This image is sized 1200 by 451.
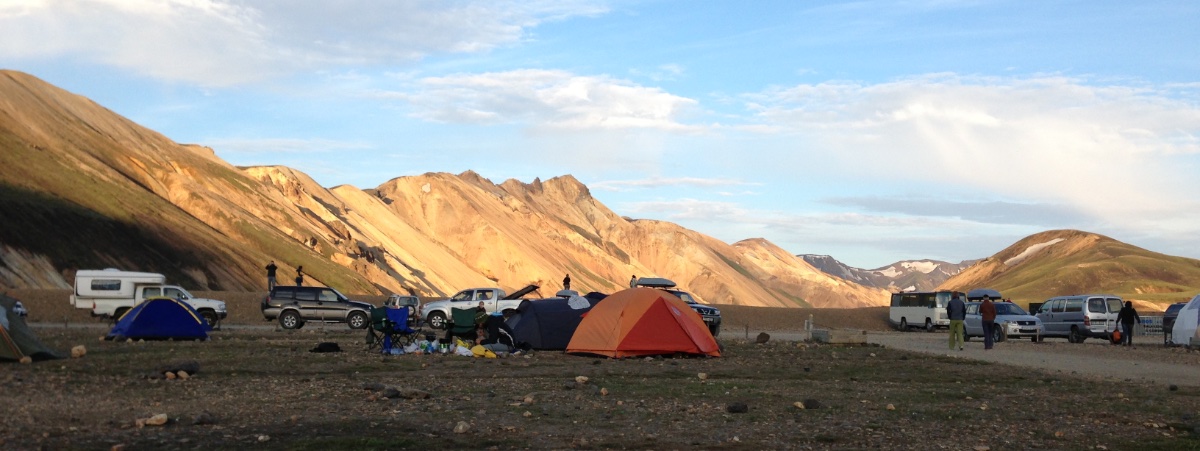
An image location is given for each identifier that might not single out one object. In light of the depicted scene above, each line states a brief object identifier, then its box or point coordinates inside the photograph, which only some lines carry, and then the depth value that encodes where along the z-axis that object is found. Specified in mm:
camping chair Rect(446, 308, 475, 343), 25828
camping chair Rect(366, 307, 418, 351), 23484
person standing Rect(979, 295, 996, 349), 29641
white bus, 50406
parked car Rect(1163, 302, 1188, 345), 36531
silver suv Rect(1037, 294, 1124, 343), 36344
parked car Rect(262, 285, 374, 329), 37062
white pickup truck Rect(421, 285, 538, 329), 38625
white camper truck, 36250
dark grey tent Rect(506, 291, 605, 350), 25125
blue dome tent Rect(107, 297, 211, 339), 26000
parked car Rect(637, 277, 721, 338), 36719
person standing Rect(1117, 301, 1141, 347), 34188
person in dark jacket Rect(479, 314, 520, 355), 24891
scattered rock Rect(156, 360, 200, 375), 16562
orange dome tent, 23141
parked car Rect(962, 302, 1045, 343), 36375
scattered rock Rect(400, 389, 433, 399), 14078
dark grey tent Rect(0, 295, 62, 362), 18016
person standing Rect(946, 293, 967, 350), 29281
